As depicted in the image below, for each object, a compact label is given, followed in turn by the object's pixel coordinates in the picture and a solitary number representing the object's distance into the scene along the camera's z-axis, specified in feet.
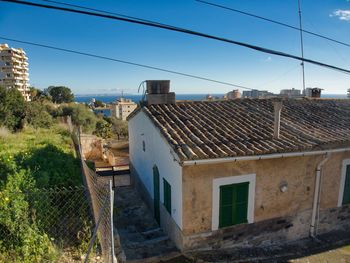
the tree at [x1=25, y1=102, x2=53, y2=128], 77.87
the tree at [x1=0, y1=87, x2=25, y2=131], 67.36
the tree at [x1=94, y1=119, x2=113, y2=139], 127.85
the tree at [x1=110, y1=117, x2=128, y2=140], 149.44
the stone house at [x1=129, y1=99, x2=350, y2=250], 23.84
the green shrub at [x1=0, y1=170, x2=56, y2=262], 16.11
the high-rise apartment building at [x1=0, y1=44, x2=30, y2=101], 310.86
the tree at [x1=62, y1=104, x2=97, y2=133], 128.67
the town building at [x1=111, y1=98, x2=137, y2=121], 365.01
